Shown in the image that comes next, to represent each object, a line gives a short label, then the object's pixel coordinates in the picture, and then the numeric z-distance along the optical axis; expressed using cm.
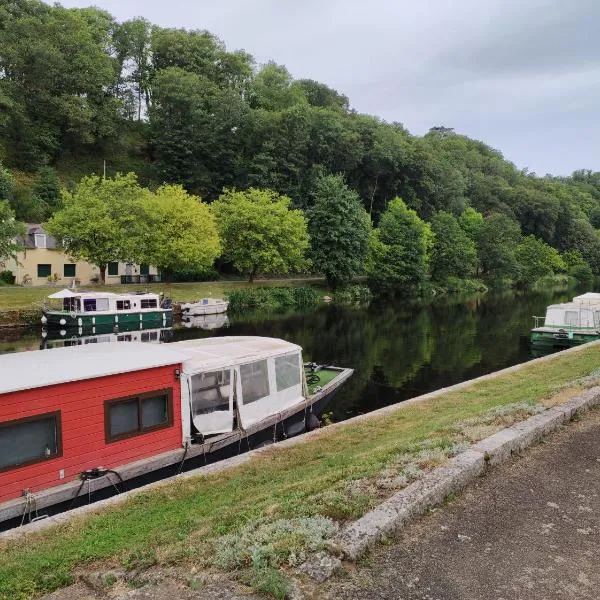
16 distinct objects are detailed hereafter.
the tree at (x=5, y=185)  5788
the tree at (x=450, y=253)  9181
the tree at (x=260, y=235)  6438
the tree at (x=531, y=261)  10374
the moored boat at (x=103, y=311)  4153
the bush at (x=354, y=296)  6881
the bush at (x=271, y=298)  5909
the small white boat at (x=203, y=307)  5141
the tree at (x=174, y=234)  5591
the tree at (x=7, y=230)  4381
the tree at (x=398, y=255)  7944
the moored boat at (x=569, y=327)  3600
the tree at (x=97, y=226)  5116
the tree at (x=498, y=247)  10062
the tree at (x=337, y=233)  7138
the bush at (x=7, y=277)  5648
